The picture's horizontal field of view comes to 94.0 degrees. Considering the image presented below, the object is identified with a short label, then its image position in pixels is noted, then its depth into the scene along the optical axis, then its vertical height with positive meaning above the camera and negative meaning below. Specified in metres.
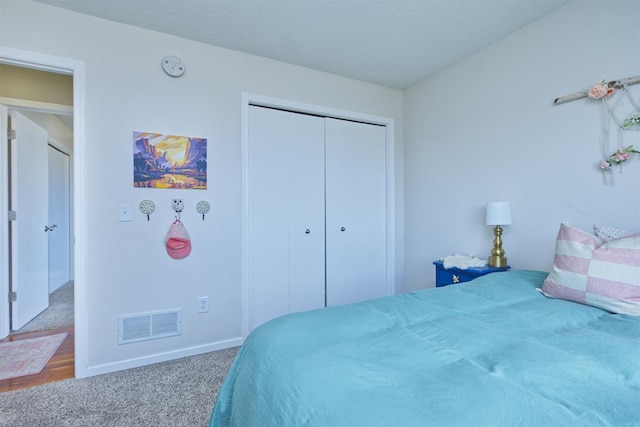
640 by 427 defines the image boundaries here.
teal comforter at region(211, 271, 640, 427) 0.60 -0.40
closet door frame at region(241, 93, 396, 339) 2.51 +0.53
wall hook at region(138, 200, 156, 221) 2.17 +0.04
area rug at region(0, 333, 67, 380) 2.07 -1.09
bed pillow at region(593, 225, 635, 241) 1.42 -0.11
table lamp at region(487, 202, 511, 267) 2.09 -0.07
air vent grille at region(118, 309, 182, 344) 2.14 -0.84
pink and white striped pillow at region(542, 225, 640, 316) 1.16 -0.26
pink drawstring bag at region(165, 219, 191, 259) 2.23 -0.22
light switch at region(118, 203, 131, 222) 2.12 +0.01
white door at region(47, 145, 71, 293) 3.81 -0.07
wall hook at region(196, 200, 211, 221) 2.34 +0.04
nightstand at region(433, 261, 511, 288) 2.11 -0.47
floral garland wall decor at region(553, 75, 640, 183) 1.60 +0.52
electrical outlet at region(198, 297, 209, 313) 2.37 -0.73
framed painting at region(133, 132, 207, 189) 2.17 +0.39
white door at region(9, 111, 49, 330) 2.72 -0.06
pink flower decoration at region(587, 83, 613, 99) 1.68 +0.68
